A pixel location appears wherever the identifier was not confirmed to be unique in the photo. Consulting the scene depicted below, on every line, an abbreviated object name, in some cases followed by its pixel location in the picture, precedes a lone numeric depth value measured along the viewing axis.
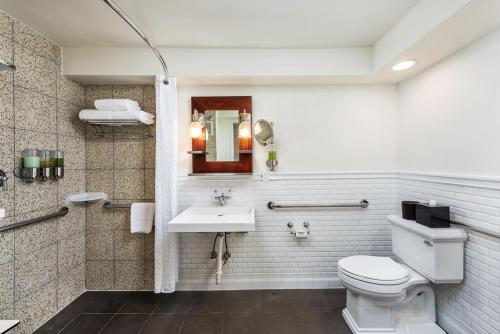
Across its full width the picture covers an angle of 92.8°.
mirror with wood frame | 2.49
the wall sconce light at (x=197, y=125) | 2.39
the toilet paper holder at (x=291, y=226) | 2.51
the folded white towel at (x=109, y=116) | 2.19
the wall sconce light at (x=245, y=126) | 2.42
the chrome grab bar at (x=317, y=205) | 2.50
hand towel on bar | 2.37
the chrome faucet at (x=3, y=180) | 1.61
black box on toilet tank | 1.78
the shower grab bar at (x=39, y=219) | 1.67
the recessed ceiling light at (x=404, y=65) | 1.98
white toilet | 1.71
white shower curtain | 2.22
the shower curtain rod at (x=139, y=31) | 1.28
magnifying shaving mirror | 2.47
